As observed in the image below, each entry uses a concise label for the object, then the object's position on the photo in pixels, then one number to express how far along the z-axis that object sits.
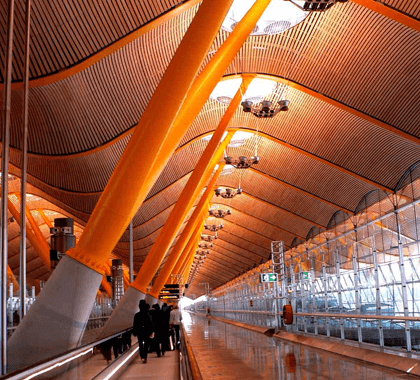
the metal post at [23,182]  12.70
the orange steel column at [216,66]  16.97
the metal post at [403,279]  15.27
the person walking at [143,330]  14.87
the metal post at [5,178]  9.95
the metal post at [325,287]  22.95
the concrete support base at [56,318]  10.34
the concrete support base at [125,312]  23.41
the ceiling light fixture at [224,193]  35.82
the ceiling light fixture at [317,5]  16.47
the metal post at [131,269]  31.27
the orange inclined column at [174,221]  25.39
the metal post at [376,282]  17.48
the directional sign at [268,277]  28.09
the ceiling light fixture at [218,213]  44.50
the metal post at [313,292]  23.95
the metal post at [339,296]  20.67
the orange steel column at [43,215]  46.76
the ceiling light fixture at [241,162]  29.78
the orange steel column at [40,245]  36.78
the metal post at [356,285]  18.49
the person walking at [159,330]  16.52
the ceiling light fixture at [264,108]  22.81
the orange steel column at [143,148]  10.93
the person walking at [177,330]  18.97
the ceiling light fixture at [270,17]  21.06
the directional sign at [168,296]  46.94
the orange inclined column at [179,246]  34.50
